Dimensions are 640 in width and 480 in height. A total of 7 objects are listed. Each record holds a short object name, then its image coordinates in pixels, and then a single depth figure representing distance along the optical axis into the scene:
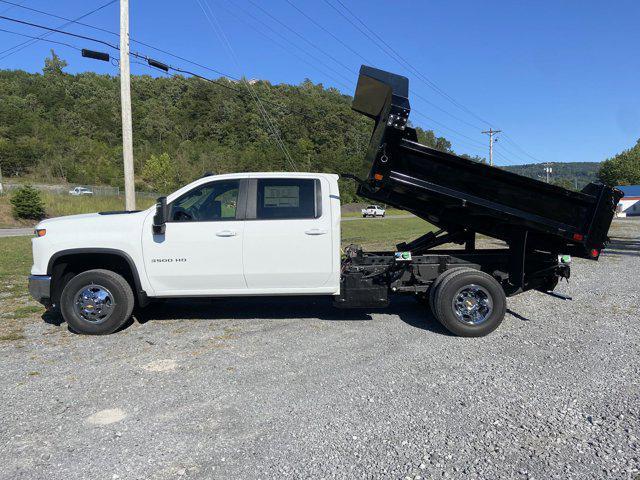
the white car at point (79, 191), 44.47
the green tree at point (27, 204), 33.53
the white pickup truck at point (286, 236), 5.62
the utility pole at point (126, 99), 13.62
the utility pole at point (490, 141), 60.83
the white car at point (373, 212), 55.44
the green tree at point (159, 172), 62.69
